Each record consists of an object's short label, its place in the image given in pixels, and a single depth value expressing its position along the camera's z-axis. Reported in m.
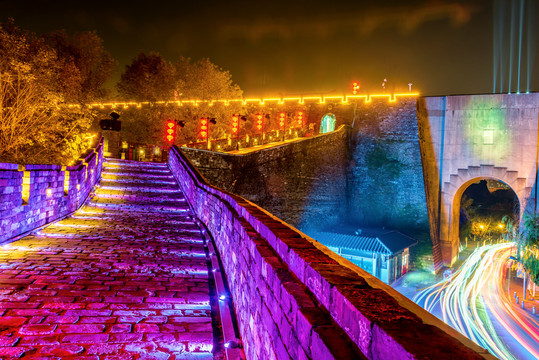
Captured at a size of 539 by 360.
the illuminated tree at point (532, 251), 15.01
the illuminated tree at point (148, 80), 28.59
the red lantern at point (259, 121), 27.71
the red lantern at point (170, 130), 21.77
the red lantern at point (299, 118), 29.50
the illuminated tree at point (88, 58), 25.50
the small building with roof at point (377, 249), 19.17
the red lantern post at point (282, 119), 28.53
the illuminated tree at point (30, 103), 15.61
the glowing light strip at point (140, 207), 10.04
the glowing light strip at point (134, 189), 12.30
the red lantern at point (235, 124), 26.40
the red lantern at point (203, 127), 23.08
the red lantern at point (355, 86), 31.41
